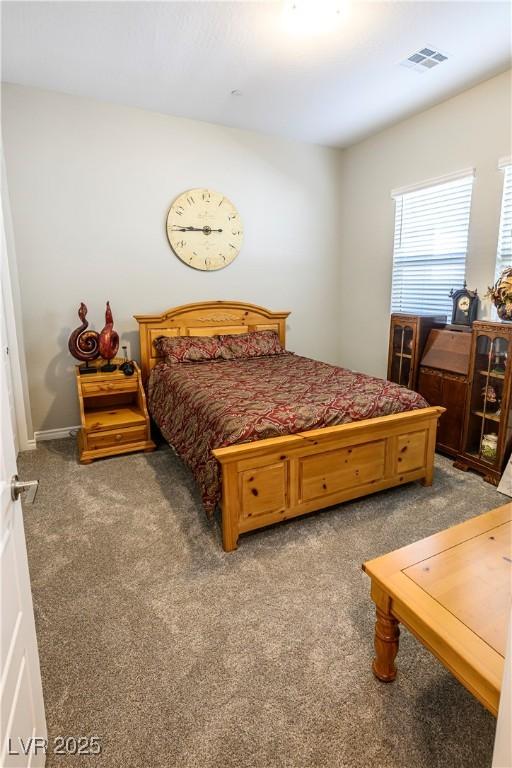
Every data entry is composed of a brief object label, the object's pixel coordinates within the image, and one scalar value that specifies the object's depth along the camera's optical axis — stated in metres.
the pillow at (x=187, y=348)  3.66
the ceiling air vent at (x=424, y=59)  2.76
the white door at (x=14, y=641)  0.86
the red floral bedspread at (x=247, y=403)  2.28
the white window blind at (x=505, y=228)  3.08
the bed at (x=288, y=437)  2.20
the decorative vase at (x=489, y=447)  2.93
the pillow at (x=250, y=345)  3.90
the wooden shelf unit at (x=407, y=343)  3.56
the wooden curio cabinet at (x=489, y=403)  2.83
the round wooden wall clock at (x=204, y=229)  3.95
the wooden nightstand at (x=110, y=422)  3.31
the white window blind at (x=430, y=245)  3.50
